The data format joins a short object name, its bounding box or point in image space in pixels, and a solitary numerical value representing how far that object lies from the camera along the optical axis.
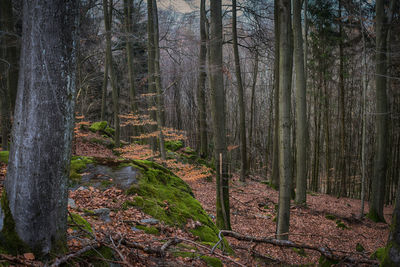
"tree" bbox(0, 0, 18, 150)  8.46
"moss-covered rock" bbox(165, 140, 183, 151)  17.31
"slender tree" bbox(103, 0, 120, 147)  13.97
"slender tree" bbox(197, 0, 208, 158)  14.32
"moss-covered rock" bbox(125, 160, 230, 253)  4.84
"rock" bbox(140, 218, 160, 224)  4.28
